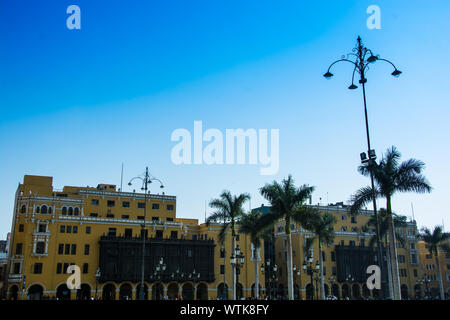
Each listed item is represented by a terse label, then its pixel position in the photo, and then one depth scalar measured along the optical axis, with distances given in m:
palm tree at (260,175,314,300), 35.84
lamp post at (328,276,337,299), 70.23
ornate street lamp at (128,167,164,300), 38.84
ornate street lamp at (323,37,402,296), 20.61
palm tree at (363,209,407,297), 56.86
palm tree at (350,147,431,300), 24.34
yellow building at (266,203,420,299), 72.69
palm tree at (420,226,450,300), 70.19
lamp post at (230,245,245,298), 41.00
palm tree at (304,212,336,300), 54.26
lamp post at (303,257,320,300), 46.82
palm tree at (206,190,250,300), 47.59
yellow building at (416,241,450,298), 90.27
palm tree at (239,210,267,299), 50.03
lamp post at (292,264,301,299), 70.22
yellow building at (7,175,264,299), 56.28
